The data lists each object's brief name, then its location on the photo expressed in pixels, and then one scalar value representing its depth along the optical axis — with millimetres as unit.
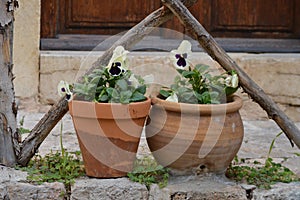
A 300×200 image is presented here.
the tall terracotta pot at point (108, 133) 3960
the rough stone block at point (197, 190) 3963
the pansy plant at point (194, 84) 4176
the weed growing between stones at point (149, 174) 4060
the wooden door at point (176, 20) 6948
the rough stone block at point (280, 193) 4046
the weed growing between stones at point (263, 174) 4224
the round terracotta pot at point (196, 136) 4005
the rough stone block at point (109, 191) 3977
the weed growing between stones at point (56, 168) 4063
